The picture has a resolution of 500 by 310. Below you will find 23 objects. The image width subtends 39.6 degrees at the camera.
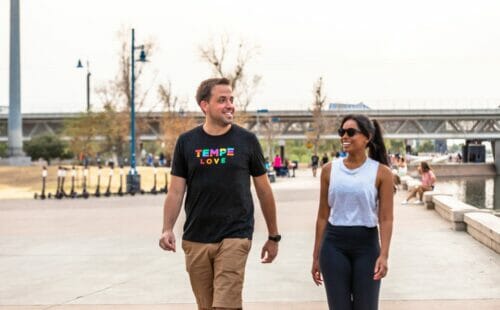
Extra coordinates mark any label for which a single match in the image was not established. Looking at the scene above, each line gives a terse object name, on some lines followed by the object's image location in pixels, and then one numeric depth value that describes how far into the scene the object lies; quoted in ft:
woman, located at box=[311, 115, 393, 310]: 13.97
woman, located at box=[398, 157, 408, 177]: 108.37
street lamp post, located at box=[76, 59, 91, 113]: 219.78
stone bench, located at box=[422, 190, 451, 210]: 62.64
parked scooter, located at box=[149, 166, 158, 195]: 99.33
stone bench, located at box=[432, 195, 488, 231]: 44.60
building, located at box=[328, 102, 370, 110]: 339.94
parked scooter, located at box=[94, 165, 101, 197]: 93.81
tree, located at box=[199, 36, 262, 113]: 200.03
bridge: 284.00
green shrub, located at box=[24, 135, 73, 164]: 217.48
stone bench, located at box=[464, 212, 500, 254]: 34.53
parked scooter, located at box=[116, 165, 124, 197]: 96.27
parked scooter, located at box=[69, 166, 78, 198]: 91.61
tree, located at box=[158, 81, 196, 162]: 220.84
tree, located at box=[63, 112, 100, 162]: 201.46
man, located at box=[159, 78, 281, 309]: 14.60
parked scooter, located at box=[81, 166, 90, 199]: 91.09
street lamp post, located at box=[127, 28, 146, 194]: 100.73
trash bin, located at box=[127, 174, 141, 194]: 100.68
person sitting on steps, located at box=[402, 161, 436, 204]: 69.51
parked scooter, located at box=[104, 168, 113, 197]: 94.32
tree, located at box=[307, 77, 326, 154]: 275.39
